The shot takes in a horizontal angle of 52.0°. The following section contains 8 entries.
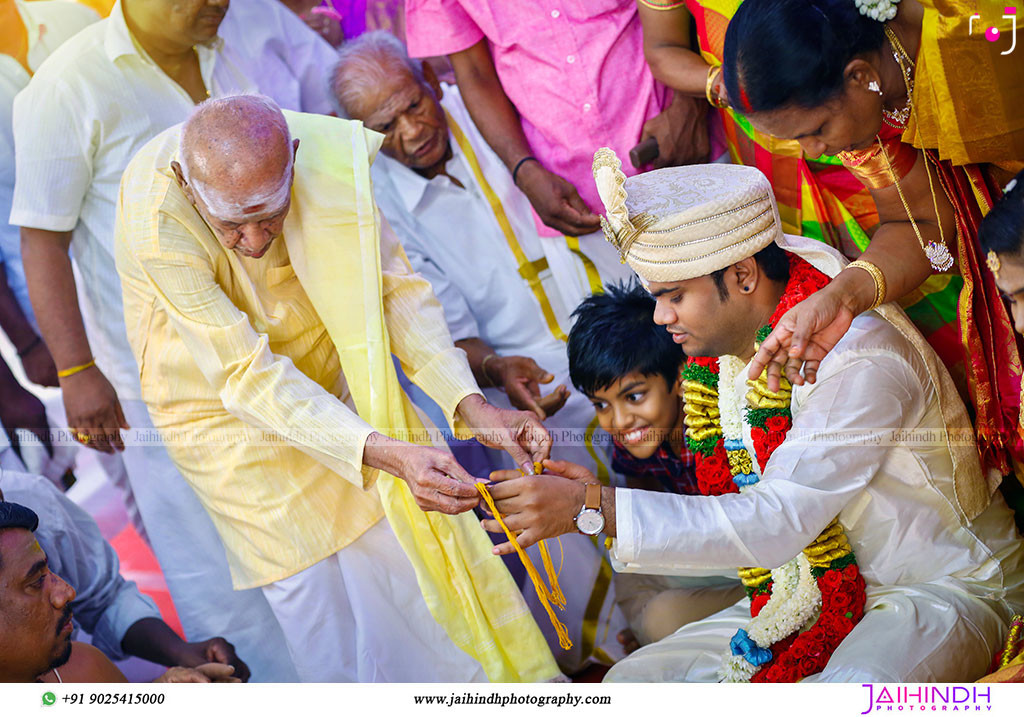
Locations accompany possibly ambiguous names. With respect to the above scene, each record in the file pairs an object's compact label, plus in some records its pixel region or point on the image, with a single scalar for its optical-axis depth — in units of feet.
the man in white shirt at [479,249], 12.14
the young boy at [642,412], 11.44
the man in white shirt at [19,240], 11.80
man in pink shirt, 11.87
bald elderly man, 10.39
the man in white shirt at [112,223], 11.62
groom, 8.97
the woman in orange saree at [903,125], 8.87
